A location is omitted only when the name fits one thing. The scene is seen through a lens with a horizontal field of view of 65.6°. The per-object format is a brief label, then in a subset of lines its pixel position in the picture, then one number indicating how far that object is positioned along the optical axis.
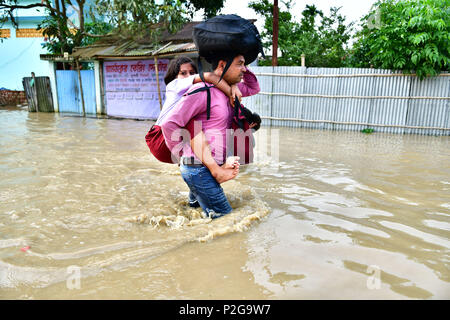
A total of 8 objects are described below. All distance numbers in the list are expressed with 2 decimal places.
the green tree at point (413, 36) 8.29
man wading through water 2.42
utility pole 10.54
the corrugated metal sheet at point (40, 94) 15.62
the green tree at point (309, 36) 13.84
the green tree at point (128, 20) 11.65
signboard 12.31
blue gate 14.05
